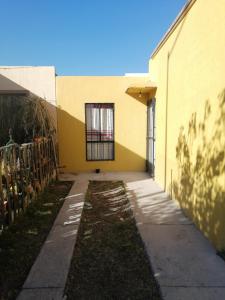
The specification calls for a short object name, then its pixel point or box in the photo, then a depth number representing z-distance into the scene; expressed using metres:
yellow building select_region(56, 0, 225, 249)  3.52
